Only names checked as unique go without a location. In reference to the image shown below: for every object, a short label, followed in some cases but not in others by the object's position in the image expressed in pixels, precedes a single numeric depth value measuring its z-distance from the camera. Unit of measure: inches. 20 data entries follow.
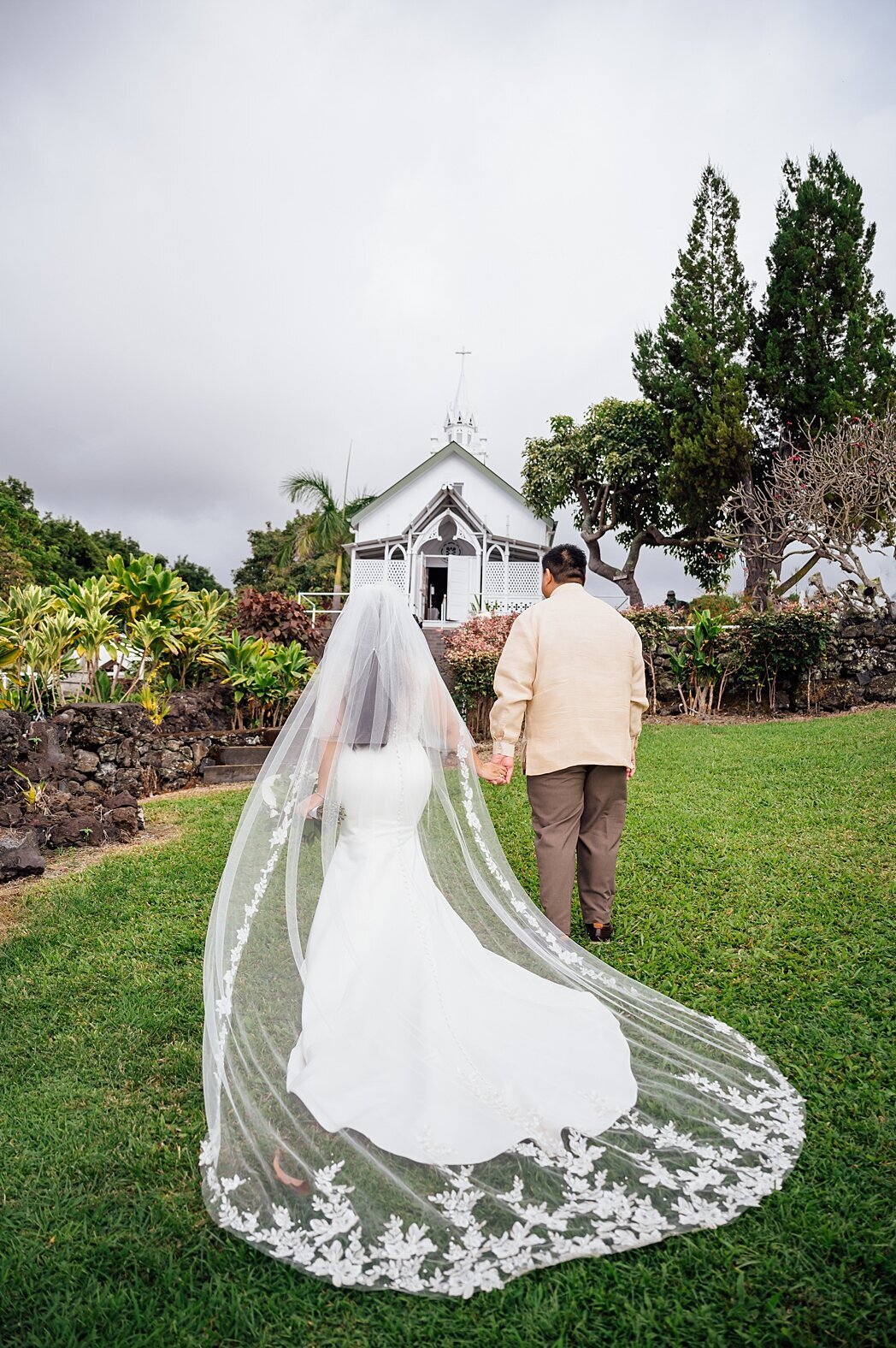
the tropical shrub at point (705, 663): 494.6
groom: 156.7
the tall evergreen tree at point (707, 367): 872.9
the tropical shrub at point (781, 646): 480.7
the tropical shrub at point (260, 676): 422.6
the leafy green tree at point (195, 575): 1798.7
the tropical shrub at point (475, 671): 444.5
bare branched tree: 568.7
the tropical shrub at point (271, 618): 490.3
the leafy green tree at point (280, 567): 1312.1
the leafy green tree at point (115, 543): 1654.8
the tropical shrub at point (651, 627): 521.0
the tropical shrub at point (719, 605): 596.1
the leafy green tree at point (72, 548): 1368.1
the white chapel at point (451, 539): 1037.8
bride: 86.2
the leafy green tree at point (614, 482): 999.0
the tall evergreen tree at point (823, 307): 856.9
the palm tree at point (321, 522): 1075.9
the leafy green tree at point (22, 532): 1000.2
